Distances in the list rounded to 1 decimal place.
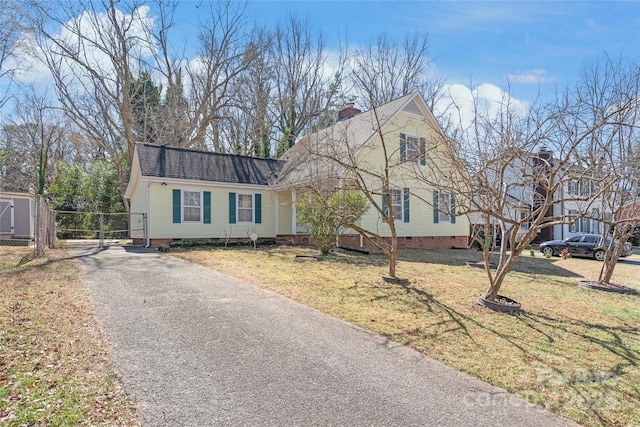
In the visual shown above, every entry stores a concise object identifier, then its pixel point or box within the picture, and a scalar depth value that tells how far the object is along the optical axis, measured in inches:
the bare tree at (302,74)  1173.1
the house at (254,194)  589.9
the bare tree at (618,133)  309.9
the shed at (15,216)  660.1
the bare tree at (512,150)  218.2
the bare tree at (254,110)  1006.4
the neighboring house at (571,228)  1081.4
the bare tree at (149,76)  818.2
